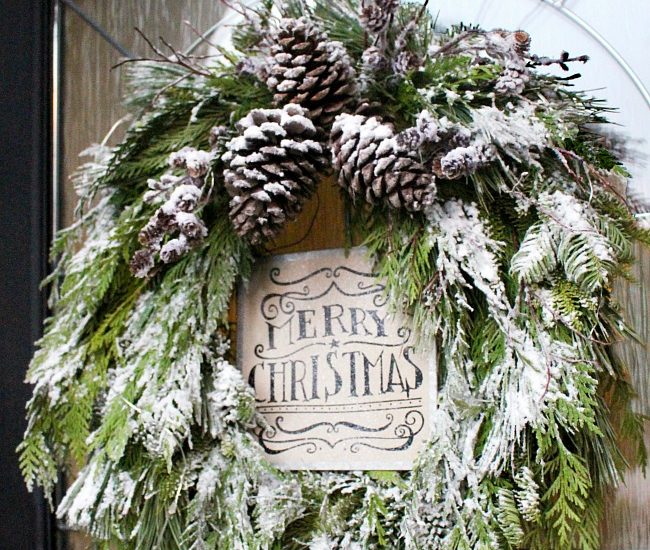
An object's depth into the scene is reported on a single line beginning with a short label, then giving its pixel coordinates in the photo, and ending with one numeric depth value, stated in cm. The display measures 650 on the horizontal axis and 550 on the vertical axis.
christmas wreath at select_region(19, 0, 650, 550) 63
